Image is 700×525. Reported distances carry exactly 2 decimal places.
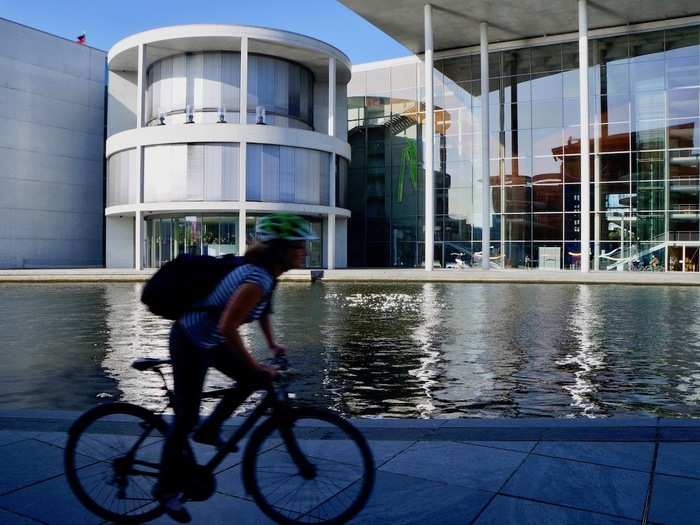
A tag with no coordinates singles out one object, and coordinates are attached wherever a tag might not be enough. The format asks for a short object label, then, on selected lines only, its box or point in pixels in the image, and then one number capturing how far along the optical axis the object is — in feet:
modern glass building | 134.31
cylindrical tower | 135.85
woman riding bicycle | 12.33
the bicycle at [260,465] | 12.40
